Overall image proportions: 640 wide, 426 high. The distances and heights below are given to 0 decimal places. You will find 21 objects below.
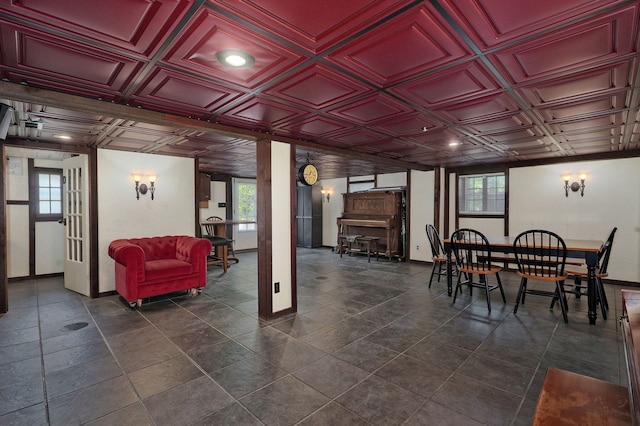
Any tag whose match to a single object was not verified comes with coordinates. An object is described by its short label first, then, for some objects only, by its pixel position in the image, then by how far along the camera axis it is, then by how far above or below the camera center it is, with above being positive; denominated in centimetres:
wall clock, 483 +51
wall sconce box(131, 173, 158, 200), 517 +37
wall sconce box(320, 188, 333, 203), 1032 +43
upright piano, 803 -30
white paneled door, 481 -29
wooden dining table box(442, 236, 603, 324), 359 -60
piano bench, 814 -109
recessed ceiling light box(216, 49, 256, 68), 190 +95
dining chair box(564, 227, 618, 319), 376 -86
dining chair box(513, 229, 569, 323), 364 -83
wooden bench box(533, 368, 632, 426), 120 -83
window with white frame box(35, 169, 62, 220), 599 +25
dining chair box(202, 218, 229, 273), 668 -102
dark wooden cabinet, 1015 -32
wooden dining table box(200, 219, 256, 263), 765 -59
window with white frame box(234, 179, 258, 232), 945 +11
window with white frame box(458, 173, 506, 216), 679 +30
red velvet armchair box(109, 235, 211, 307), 414 -86
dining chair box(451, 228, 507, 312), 414 -80
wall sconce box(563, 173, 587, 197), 575 +41
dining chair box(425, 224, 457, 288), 524 -70
